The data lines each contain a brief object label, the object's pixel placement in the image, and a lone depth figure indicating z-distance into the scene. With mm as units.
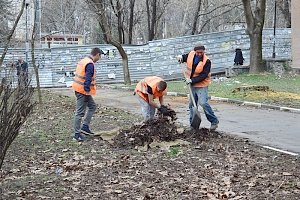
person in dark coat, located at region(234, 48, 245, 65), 33156
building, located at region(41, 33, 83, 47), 53109
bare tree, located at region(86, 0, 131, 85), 25930
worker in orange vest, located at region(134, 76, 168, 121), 9633
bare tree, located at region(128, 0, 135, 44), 39344
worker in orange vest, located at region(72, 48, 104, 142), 9930
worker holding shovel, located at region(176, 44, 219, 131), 10297
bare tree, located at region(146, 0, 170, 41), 39938
